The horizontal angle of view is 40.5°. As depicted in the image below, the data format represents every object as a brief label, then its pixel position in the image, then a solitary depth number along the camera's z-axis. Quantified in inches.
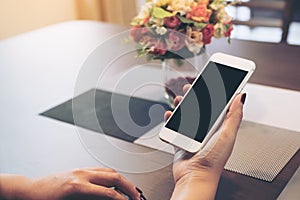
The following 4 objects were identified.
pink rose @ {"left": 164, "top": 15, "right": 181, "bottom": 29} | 42.9
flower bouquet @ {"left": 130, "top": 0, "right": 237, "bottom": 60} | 42.8
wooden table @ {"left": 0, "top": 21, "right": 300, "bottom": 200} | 34.6
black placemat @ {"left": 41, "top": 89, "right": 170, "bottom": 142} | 43.7
